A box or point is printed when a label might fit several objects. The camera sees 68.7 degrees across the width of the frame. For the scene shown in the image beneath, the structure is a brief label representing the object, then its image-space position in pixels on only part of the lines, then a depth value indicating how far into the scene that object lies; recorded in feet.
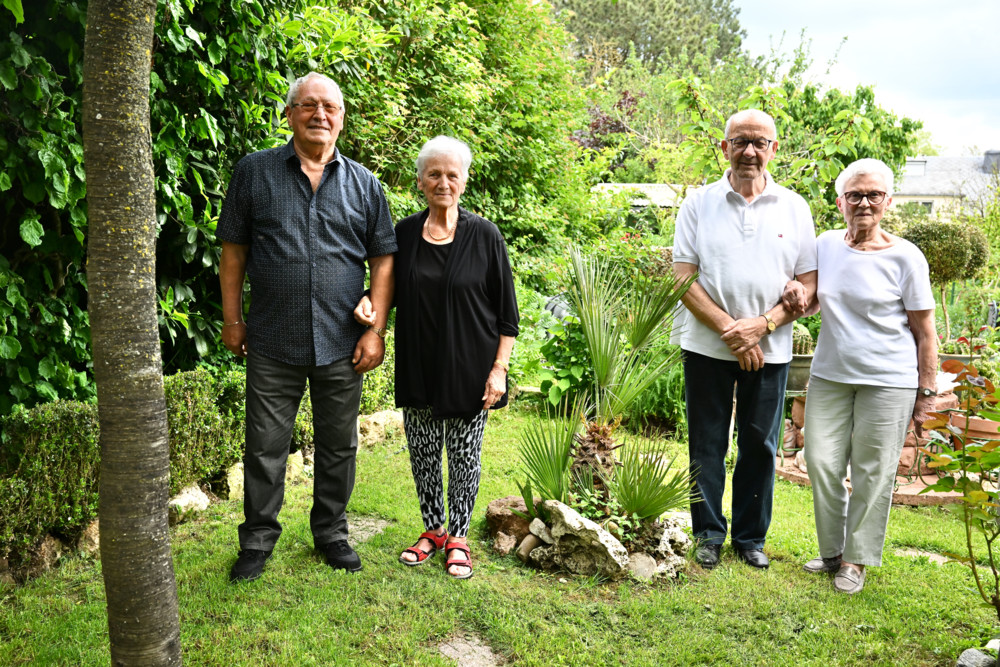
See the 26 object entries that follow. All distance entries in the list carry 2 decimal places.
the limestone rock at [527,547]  11.43
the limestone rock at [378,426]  17.92
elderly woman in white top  10.59
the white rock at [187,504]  12.19
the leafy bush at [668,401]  21.26
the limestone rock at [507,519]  12.04
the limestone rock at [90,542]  10.89
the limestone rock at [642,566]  10.78
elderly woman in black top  10.24
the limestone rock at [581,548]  10.73
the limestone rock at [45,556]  10.12
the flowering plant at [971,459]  7.67
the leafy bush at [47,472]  9.73
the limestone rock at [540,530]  11.28
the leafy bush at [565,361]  21.21
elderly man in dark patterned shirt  9.80
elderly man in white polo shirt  11.08
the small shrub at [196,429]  12.19
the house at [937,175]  135.95
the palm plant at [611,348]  11.65
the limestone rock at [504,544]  11.59
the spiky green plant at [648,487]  11.25
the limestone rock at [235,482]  13.89
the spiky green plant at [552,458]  11.61
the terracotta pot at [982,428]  17.43
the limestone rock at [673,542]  11.14
